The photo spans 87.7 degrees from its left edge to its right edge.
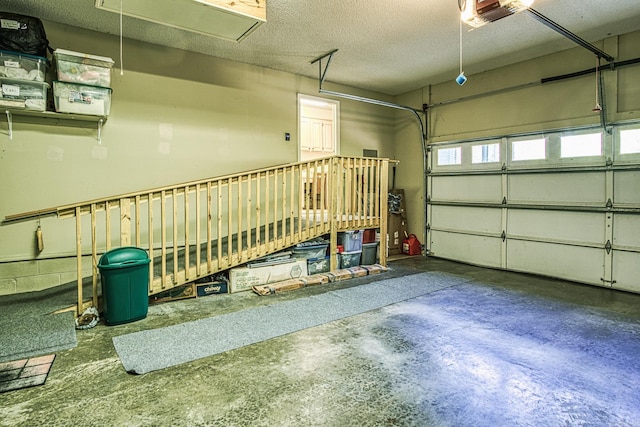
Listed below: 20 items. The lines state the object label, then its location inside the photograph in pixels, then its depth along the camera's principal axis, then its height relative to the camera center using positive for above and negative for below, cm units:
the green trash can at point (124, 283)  329 -76
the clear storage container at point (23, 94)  359 +127
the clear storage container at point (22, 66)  353 +155
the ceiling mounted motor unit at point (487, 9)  271 +166
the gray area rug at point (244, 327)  274 -120
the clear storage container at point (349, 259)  560 -89
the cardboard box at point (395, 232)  726 -58
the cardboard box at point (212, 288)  436 -107
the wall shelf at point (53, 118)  387 +111
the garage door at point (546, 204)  463 +2
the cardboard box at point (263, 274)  456 -97
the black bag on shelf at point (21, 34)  352 +189
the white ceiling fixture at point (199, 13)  303 +187
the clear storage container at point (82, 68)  377 +163
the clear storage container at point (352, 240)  560 -57
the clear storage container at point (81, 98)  382 +130
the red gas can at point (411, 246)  727 -88
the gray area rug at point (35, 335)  271 -112
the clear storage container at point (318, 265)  523 -94
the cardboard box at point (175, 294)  411 -109
